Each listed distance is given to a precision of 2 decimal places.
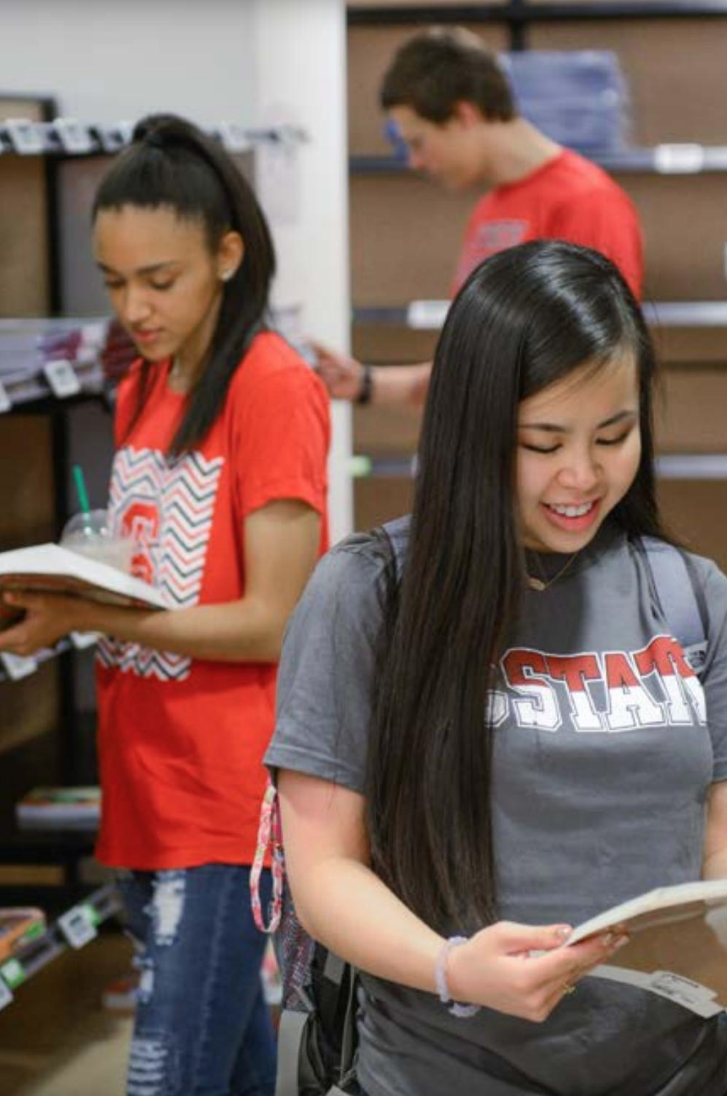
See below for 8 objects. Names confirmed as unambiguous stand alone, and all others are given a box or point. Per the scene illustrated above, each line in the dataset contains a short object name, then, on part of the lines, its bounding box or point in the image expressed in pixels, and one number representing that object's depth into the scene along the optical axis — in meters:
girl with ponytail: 3.66
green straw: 4.15
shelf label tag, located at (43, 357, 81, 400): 4.77
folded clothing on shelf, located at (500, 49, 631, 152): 8.08
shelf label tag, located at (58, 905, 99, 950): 4.93
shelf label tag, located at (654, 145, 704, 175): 8.30
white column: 7.22
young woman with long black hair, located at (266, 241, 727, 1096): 2.34
